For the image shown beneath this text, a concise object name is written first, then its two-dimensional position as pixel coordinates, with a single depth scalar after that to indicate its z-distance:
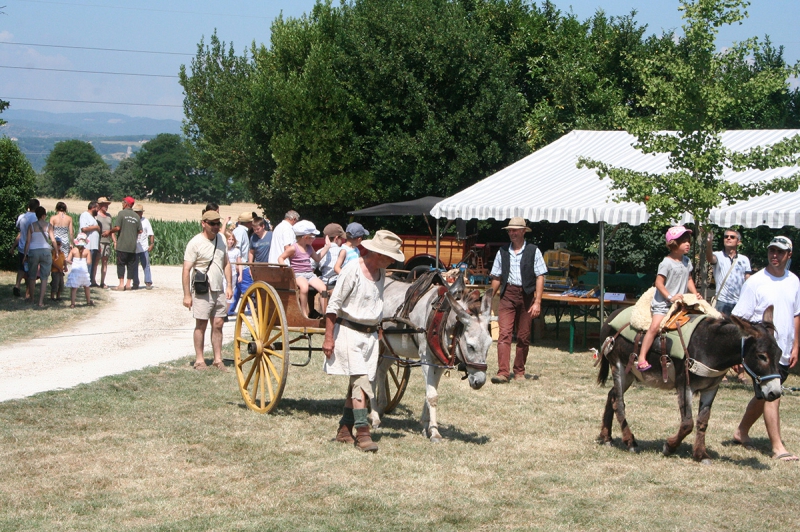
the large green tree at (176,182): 98.94
